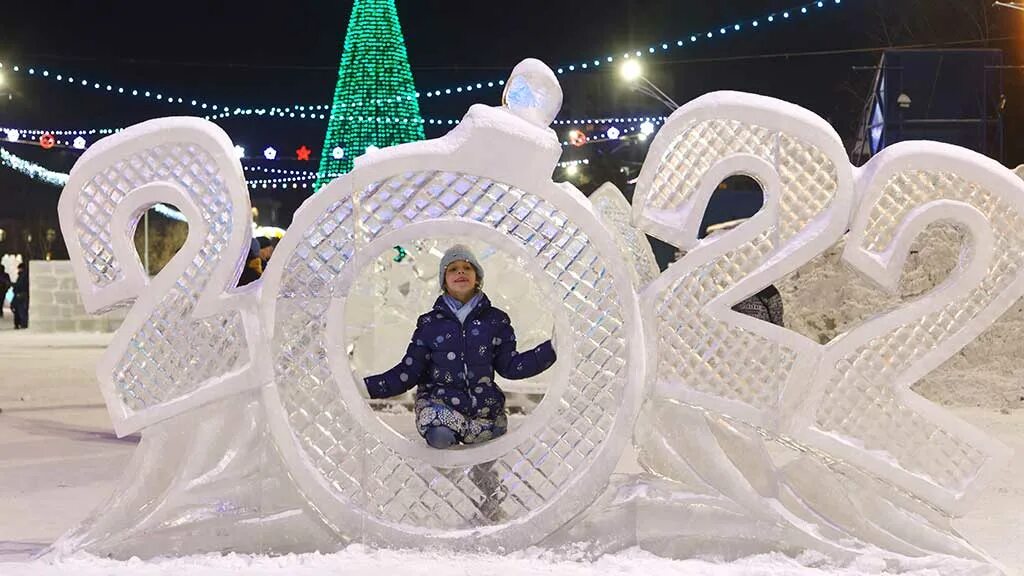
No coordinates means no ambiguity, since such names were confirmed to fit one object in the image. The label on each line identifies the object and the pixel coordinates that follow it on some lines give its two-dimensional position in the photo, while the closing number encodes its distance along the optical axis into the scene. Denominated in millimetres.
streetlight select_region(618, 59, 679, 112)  14156
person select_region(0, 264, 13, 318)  23922
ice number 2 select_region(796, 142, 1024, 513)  4062
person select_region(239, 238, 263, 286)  6590
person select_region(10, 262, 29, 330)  21828
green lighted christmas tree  16078
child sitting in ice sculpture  4164
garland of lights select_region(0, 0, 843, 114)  13339
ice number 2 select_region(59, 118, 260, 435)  4148
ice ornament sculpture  4070
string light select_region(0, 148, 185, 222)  19247
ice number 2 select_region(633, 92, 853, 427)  4102
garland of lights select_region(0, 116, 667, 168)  16328
